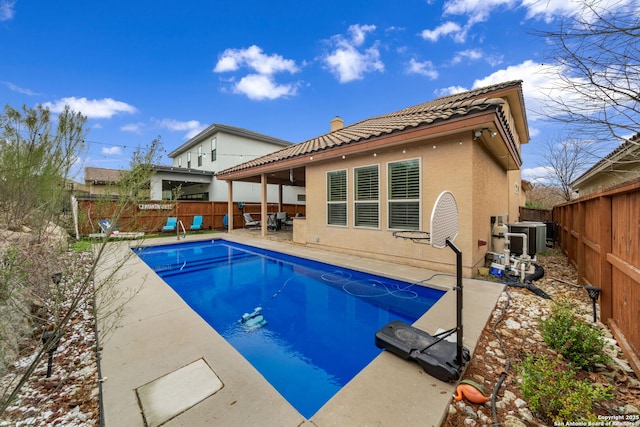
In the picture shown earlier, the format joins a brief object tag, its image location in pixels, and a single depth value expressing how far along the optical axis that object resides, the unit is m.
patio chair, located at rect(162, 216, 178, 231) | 13.52
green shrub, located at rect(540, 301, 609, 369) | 2.52
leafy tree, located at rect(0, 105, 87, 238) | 3.32
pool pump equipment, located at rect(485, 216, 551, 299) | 5.23
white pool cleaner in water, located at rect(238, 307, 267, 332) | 4.20
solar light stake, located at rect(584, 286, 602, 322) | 3.47
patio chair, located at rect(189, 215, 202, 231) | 14.63
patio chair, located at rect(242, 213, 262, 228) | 15.81
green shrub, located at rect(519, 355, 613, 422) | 1.70
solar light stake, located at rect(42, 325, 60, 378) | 1.87
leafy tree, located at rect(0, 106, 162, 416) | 1.96
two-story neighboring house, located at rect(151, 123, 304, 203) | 18.19
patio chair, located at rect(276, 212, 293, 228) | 14.65
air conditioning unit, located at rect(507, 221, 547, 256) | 6.82
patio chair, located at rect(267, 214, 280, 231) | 14.41
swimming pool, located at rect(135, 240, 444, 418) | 3.18
